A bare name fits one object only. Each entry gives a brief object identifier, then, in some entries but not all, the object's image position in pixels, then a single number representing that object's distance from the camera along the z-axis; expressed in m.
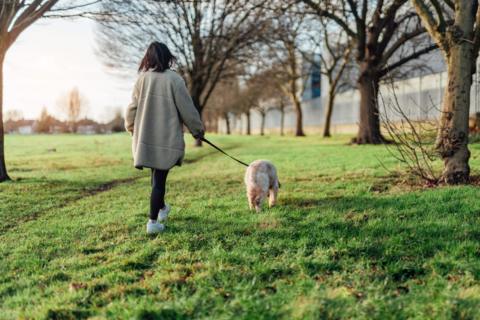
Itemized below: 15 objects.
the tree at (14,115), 107.21
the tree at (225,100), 50.93
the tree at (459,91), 7.88
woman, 5.71
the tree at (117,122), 95.50
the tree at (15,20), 11.39
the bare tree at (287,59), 22.33
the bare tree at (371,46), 19.86
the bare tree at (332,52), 32.19
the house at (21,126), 107.12
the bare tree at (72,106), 98.62
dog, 6.65
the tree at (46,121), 100.88
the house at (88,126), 101.09
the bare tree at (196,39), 22.88
